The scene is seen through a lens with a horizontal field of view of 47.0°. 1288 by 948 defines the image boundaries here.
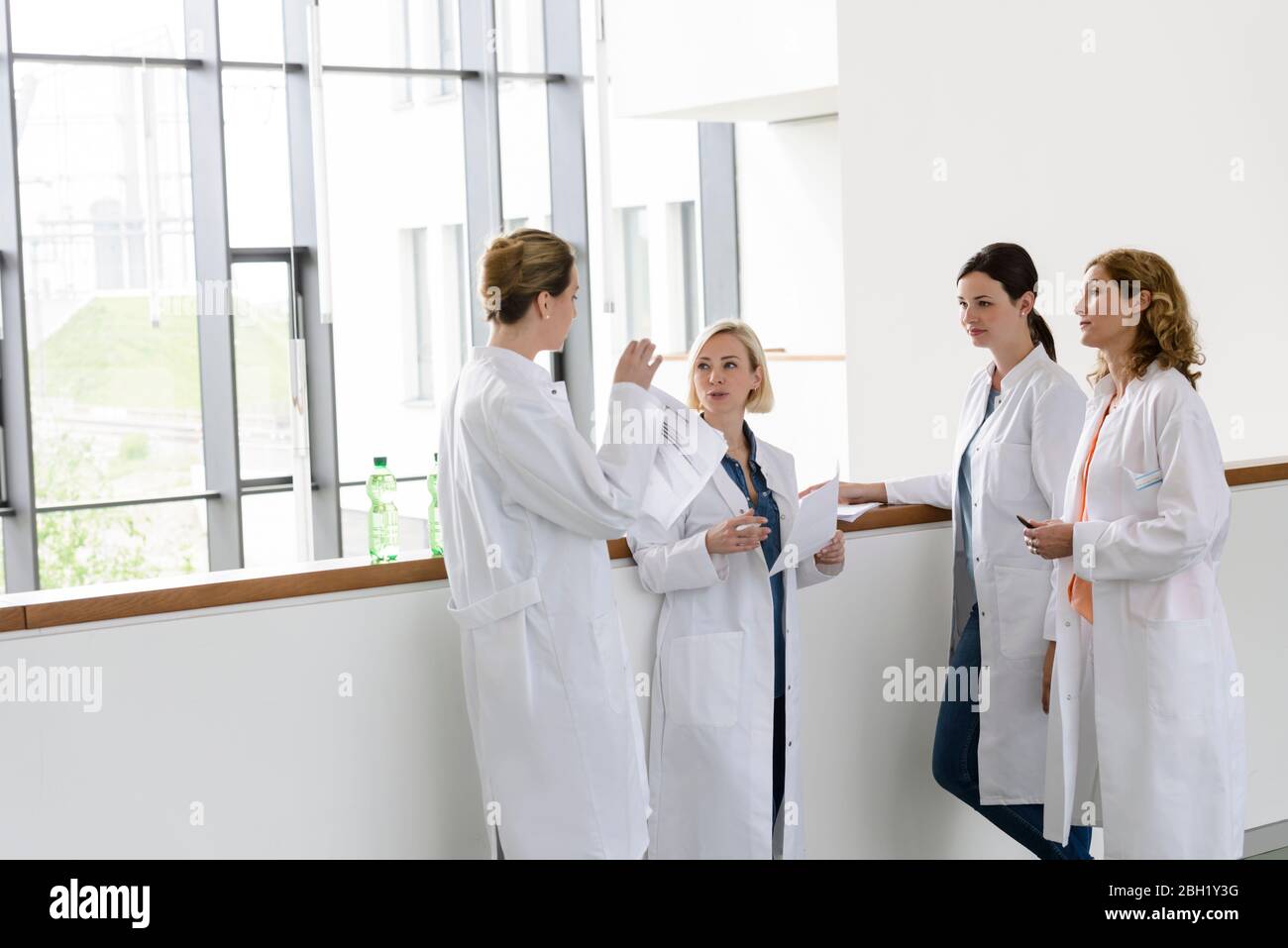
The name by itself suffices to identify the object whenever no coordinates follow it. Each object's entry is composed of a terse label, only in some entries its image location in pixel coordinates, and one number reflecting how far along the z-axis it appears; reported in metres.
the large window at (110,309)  7.29
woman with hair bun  2.52
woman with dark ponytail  3.07
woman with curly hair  2.81
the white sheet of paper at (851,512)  3.21
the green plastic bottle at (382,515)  2.89
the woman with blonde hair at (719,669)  2.86
